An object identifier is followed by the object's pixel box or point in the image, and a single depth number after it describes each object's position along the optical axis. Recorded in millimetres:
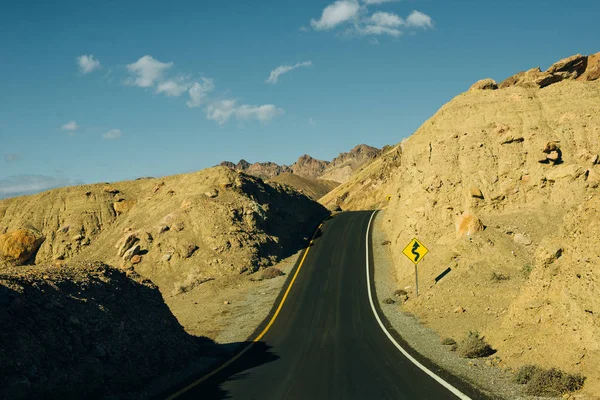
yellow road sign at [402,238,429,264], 25828
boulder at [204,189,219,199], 47812
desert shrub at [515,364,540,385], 10477
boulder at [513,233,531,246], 25236
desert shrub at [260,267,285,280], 37088
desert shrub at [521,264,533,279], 21594
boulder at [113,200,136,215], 55500
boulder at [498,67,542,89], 40231
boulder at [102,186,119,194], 58731
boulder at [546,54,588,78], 39750
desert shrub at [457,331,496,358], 13500
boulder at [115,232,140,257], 42500
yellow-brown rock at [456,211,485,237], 27277
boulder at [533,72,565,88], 39656
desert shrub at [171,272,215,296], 35750
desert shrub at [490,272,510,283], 21938
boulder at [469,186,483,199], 30531
